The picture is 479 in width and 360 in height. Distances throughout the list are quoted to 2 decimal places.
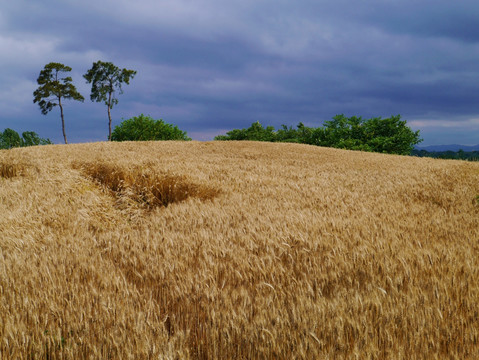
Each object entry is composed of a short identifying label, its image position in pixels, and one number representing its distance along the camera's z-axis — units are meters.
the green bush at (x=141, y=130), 46.66
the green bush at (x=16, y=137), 74.06
